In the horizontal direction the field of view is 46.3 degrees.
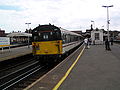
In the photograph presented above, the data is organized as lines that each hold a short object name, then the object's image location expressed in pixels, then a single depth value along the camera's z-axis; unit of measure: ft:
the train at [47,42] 32.68
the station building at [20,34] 91.15
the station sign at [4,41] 55.98
